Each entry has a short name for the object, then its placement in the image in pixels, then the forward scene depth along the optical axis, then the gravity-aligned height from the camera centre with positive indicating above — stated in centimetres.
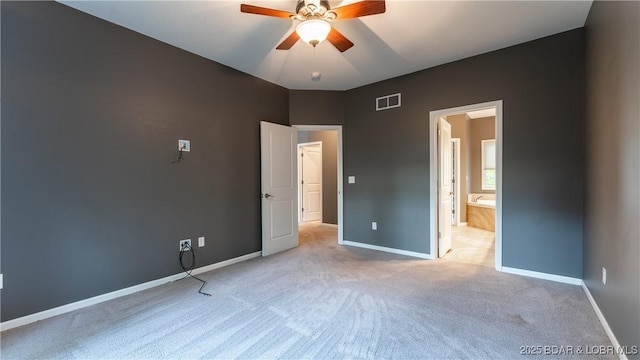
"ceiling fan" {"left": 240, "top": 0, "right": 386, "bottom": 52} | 198 +121
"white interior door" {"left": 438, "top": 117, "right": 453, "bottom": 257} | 384 -18
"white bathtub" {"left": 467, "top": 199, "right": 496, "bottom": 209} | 586 -64
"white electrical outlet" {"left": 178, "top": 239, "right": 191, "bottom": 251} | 312 -76
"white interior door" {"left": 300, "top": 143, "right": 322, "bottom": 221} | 702 -14
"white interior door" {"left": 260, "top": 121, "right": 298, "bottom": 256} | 398 -15
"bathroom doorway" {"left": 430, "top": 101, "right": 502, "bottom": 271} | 351 -22
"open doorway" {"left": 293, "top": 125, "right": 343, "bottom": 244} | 655 -14
